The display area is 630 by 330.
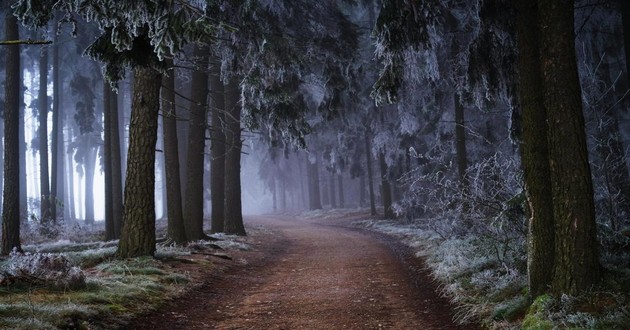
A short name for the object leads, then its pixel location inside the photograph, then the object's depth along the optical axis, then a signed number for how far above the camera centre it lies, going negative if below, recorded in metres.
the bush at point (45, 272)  6.05 -0.78
